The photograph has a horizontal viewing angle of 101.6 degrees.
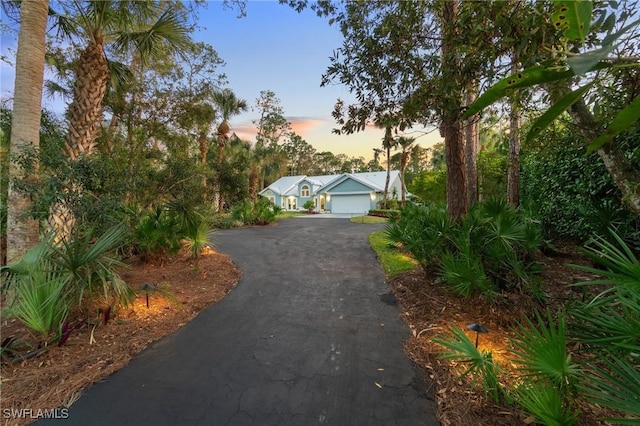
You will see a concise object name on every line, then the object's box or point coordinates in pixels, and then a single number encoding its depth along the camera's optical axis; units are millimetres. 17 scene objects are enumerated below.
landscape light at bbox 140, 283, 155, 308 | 4484
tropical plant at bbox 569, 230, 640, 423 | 1603
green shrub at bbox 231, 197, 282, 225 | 17303
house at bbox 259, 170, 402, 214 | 29391
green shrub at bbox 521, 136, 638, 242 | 4555
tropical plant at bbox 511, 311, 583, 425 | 2021
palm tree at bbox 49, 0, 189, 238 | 5488
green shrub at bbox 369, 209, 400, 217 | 22947
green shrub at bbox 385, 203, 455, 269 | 5277
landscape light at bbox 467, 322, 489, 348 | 2991
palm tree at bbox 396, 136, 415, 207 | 24411
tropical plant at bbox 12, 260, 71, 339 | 3275
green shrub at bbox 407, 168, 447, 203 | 19953
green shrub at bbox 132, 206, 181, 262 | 7077
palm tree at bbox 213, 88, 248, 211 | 19261
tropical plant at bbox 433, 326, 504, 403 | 2566
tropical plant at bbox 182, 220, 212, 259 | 6890
